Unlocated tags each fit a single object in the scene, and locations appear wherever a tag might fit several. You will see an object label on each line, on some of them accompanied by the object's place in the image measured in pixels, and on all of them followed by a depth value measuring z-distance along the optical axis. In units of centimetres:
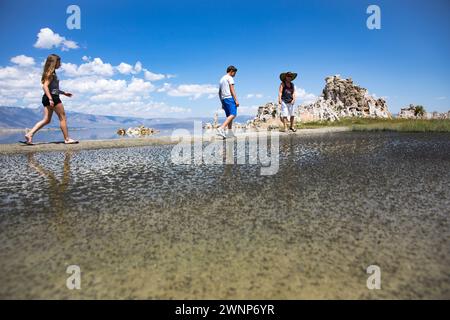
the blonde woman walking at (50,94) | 838
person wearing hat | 1309
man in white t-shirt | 1043
